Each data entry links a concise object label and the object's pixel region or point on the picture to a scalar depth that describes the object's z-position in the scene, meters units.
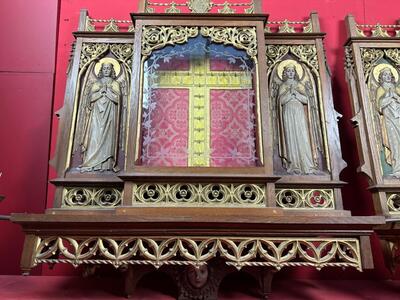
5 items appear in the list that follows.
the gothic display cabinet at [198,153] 1.35
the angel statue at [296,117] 1.72
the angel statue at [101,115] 1.72
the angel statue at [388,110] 1.77
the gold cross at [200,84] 1.66
